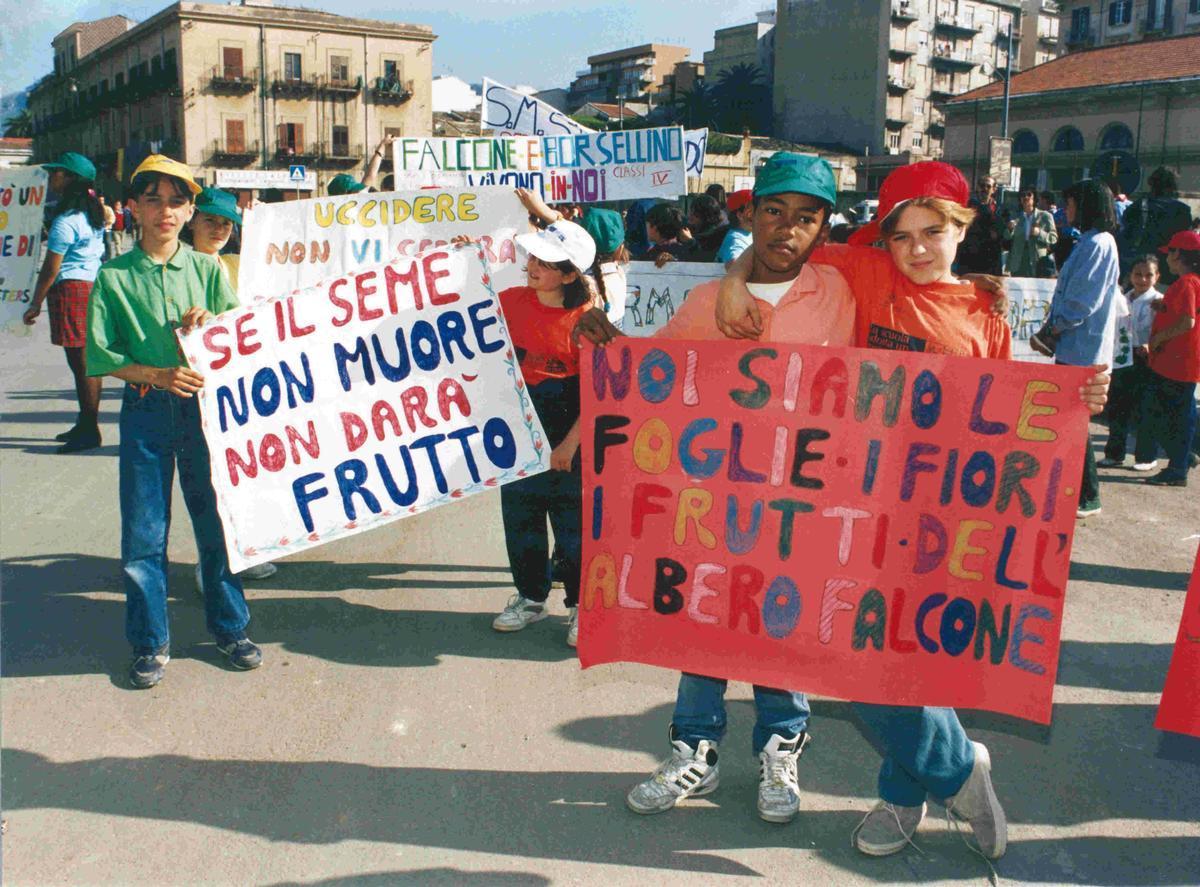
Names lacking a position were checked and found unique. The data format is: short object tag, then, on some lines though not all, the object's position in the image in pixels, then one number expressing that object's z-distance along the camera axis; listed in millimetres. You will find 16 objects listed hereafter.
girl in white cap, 4141
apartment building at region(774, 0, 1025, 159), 69188
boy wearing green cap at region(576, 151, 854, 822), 2838
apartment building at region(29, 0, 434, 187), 58312
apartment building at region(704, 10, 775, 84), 80250
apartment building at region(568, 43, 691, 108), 99250
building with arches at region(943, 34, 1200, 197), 47875
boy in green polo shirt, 3951
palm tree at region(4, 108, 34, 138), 79762
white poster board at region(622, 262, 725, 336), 7664
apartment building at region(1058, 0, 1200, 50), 60531
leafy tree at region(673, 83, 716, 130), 75625
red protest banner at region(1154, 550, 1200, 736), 2736
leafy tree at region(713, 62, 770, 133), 75625
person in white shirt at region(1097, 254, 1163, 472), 7984
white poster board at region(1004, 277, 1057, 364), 7559
